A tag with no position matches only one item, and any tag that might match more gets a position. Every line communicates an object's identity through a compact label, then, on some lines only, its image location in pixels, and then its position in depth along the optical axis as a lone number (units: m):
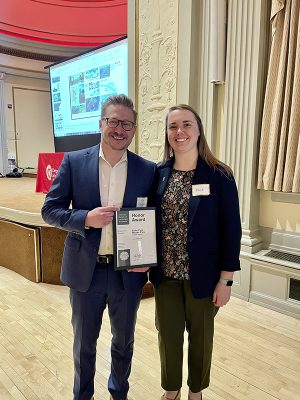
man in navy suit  1.36
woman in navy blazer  1.40
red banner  4.23
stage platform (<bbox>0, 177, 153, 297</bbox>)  3.26
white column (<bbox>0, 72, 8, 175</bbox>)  8.14
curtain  2.58
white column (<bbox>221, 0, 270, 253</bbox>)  2.79
